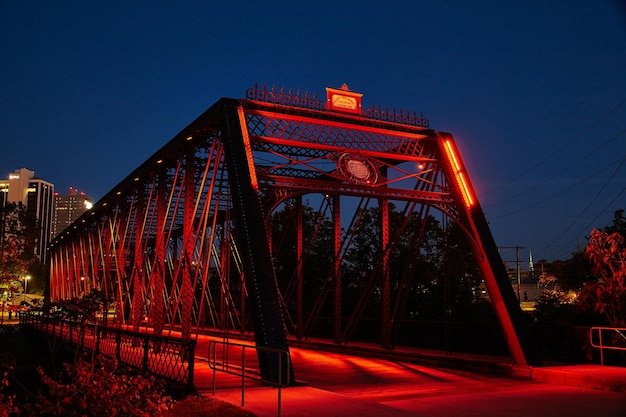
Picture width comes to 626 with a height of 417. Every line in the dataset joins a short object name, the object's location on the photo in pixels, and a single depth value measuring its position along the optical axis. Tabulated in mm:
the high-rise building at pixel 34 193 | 147000
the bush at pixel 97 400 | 6906
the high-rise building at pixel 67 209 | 193812
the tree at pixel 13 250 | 17156
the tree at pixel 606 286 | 13961
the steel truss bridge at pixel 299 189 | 12258
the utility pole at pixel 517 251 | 58488
